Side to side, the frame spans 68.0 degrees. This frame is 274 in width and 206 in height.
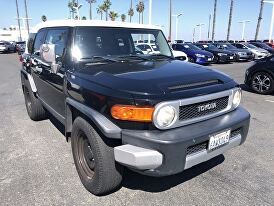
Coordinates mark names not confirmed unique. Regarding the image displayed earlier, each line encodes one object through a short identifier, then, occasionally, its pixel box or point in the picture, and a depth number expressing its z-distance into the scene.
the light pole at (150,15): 15.99
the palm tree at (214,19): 31.93
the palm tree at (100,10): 46.75
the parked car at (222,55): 14.03
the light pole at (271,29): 27.36
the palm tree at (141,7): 42.94
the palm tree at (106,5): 45.13
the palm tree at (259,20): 27.88
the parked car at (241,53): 14.94
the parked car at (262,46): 18.19
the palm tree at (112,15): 44.48
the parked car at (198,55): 13.08
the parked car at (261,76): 6.12
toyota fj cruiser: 1.88
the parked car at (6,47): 24.76
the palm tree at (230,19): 30.25
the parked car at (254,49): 16.28
